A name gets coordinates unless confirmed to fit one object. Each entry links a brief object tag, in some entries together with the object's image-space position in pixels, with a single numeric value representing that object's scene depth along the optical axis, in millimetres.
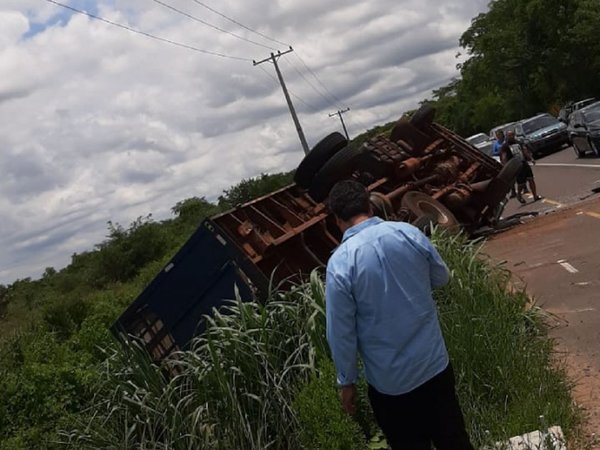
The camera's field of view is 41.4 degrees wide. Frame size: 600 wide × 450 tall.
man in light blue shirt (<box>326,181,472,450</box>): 3758
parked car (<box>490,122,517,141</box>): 33938
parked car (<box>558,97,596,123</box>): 36375
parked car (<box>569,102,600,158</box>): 22234
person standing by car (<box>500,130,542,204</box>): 18016
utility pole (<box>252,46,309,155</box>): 39406
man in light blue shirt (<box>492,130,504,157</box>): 18392
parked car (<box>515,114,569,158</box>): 31672
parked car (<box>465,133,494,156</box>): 33019
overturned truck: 8734
